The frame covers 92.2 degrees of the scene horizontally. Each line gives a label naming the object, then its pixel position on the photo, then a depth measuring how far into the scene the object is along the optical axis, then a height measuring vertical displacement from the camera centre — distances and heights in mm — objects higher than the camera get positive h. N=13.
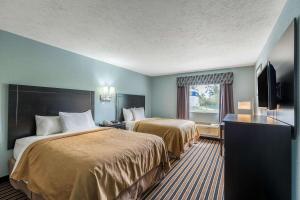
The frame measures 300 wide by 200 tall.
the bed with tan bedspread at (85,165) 1349 -720
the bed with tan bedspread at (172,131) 3364 -785
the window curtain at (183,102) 5531 -64
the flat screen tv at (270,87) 1577 +160
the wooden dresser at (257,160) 1347 -601
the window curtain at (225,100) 4738 +16
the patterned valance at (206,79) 4766 +758
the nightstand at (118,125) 3742 -662
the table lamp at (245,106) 3938 -149
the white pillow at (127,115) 4516 -467
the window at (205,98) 5238 +90
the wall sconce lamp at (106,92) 4000 +214
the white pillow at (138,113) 4780 -445
